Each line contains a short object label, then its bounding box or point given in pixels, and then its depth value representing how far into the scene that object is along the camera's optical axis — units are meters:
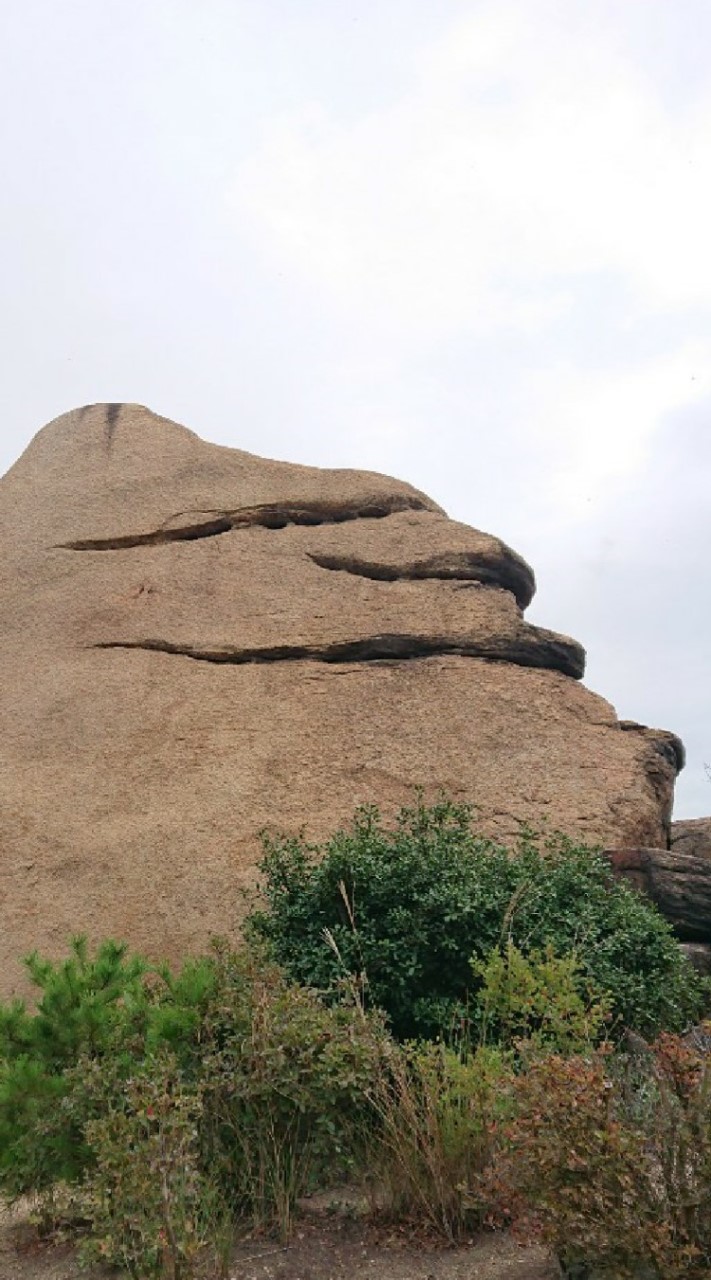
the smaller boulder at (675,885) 8.23
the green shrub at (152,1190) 3.83
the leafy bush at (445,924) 6.46
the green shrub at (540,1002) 4.90
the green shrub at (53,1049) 4.89
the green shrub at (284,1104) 4.70
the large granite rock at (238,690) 9.45
